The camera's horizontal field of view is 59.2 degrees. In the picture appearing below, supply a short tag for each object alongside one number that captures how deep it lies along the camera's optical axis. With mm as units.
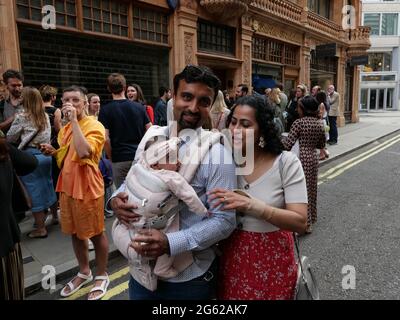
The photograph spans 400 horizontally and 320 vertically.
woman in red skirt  1808
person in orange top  3225
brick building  6531
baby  1542
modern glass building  39281
